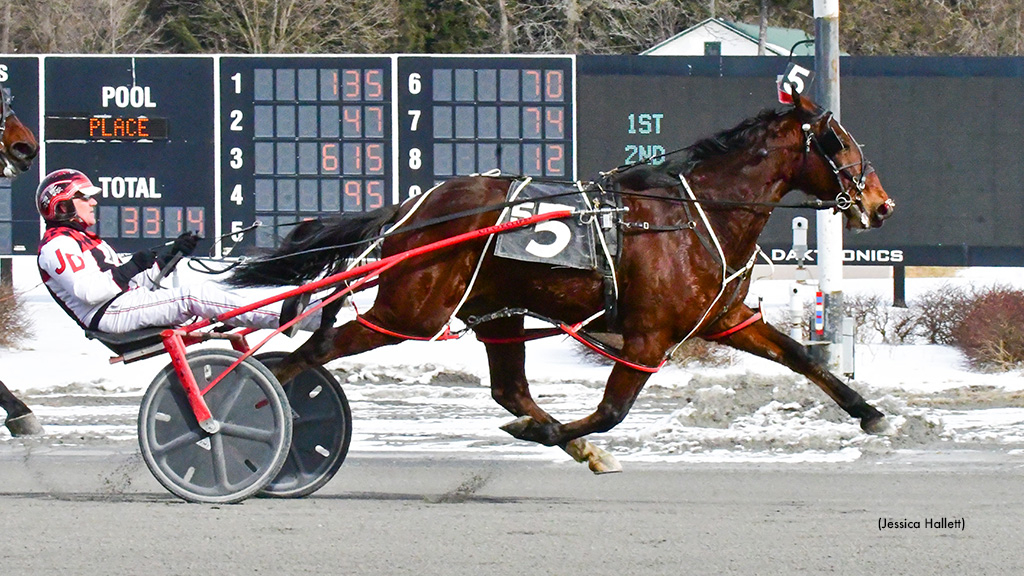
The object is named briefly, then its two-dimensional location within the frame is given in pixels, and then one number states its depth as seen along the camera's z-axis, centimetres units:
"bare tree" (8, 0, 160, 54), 5712
